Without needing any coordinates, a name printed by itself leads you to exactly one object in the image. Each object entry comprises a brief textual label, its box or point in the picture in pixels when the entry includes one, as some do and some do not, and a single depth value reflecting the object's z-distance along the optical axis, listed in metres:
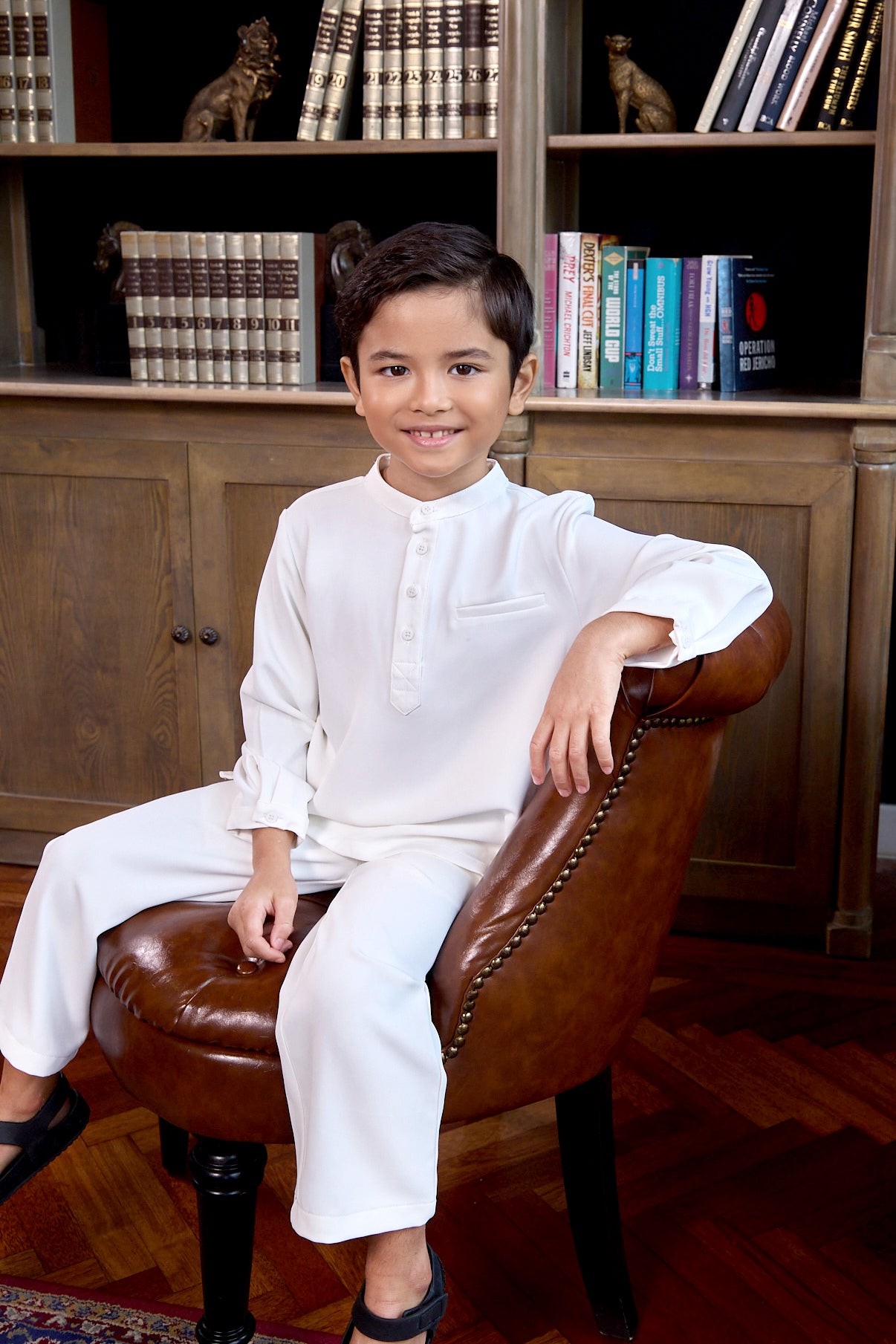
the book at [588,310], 2.04
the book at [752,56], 1.92
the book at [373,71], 2.07
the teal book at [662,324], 2.04
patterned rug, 1.27
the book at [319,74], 2.11
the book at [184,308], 2.22
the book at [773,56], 1.90
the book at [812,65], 1.89
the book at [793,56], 1.90
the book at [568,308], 2.04
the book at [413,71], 2.04
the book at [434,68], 2.03
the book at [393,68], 2.06
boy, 1.15
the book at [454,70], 2.02
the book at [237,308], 2.20
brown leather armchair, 1.09
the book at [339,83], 2.11
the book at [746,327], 2.03
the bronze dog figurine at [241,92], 2.21
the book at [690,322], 2.03
